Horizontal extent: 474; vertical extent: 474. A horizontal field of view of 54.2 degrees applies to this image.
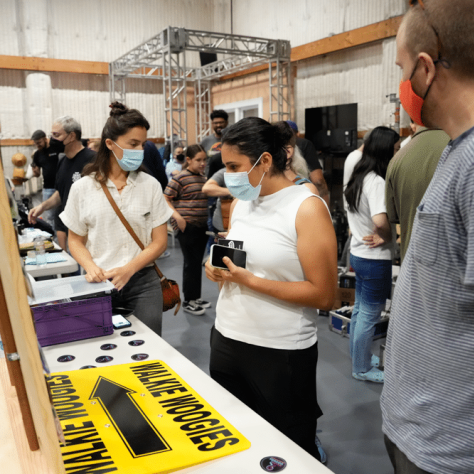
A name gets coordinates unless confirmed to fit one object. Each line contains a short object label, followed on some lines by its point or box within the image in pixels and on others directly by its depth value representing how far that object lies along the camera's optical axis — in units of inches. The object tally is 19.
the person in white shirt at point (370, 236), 110.6
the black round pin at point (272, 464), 39.1
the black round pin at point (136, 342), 66.6
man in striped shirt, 27.5
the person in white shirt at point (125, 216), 80.4
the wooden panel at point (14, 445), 37.7
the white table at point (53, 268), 111.4
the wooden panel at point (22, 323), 25.6
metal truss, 327.0
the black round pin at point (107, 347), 64.9
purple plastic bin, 64.4
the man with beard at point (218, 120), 213.2
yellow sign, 39.7
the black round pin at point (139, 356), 61.9
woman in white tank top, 58.7
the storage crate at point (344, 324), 141.6
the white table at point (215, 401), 39.6
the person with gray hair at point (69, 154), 130.6
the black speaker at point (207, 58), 429.7
